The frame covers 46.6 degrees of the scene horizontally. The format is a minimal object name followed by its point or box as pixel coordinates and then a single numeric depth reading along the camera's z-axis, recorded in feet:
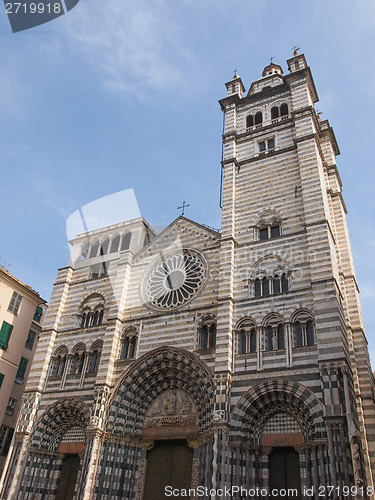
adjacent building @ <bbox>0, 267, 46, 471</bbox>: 79.05
